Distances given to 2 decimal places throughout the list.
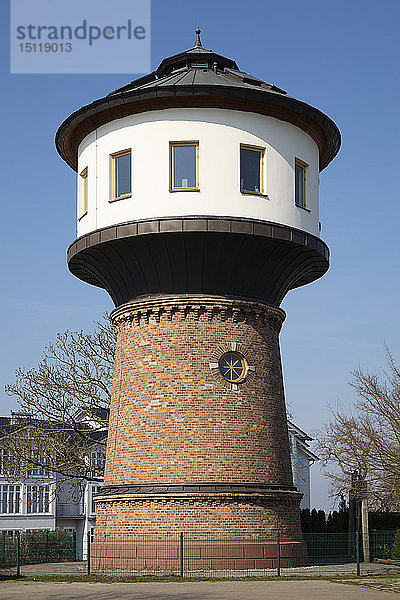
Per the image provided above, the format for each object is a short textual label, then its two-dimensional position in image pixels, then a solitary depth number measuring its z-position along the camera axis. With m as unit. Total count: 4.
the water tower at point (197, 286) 19.84
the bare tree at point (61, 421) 31.14
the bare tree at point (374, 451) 28.44
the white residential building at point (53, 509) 47.53
